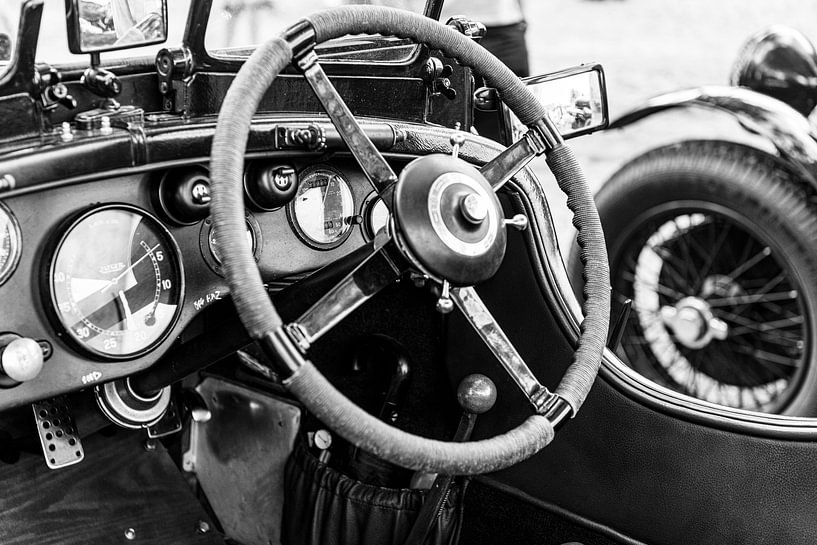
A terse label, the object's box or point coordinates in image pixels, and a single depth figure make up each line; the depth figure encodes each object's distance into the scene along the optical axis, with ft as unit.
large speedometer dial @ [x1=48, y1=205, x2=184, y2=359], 5.04
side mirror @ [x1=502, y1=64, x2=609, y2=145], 6.78
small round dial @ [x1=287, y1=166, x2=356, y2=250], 6.07
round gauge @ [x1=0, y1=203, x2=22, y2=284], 4.82
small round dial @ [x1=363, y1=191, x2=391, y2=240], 6.41
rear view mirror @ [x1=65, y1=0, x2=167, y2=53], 5.01
